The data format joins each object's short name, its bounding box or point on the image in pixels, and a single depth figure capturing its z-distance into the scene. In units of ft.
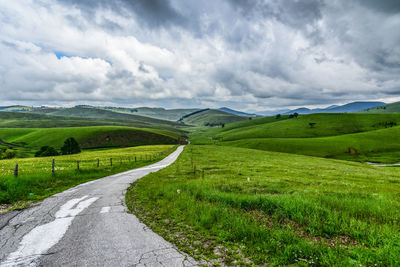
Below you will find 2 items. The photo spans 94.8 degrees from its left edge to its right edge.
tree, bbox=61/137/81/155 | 302.49
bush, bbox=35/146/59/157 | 280.55
